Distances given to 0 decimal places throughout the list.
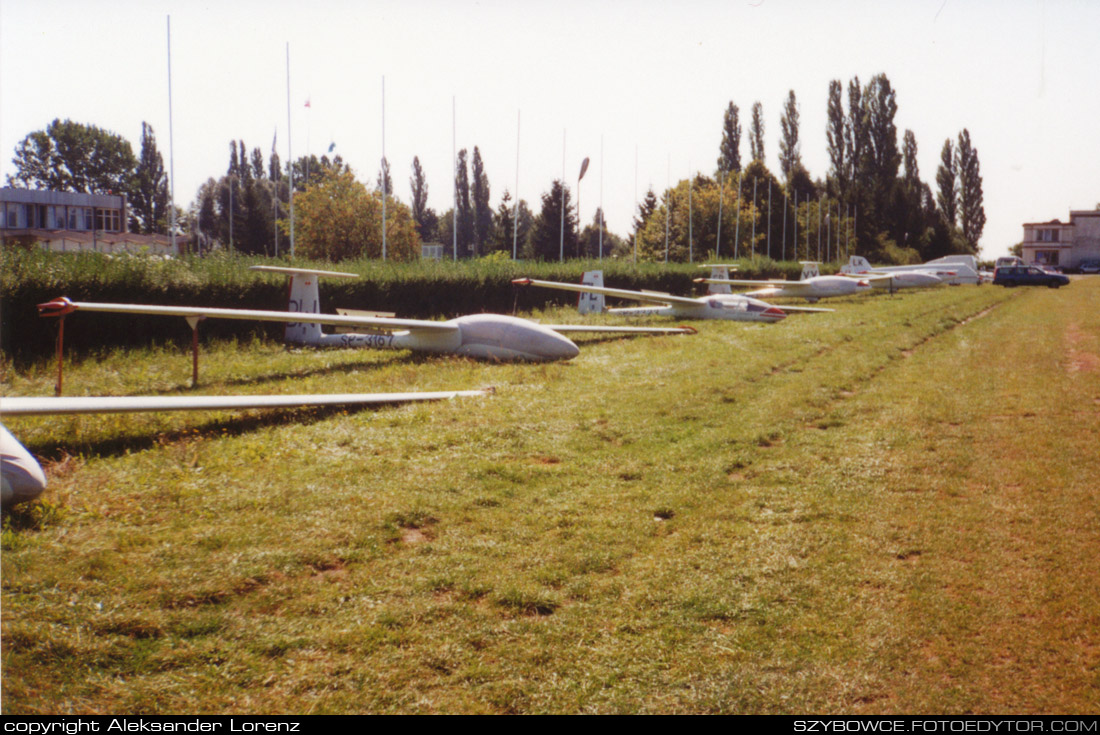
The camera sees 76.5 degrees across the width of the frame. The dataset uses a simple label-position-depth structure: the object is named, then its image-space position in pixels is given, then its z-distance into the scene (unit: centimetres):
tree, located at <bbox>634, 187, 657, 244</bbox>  6138
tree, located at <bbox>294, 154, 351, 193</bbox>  4295
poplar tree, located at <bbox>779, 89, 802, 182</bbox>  6912
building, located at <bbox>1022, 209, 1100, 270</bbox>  10125
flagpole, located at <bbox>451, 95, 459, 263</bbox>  2750
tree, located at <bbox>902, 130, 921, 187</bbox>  7588
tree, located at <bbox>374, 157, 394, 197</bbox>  4888
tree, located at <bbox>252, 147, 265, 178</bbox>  7750
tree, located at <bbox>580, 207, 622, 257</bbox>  5778
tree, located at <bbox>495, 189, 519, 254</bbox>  5053
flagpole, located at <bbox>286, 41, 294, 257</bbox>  2212
